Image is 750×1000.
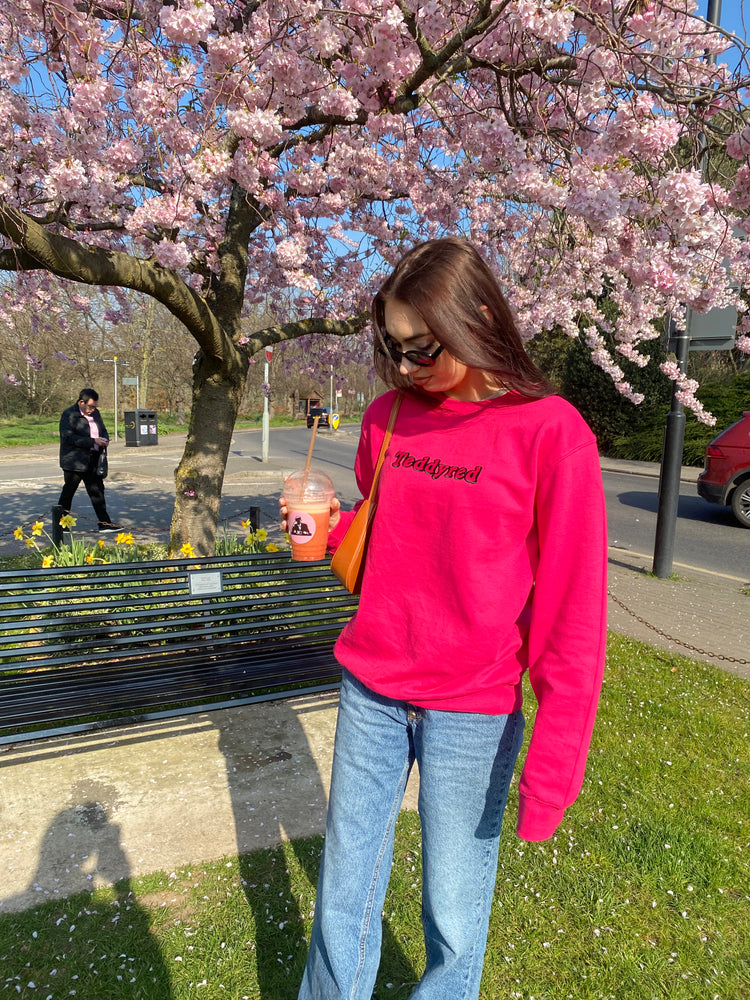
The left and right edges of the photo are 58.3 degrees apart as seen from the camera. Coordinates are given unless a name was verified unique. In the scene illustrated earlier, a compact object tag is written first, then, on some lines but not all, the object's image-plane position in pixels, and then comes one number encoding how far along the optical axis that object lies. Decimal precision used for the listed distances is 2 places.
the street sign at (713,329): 6.86
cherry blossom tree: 3.61
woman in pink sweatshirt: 1.35
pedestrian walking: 8.76
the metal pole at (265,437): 19.11
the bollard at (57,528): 6.77
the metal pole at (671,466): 6.77
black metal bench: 3.18
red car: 10.45
